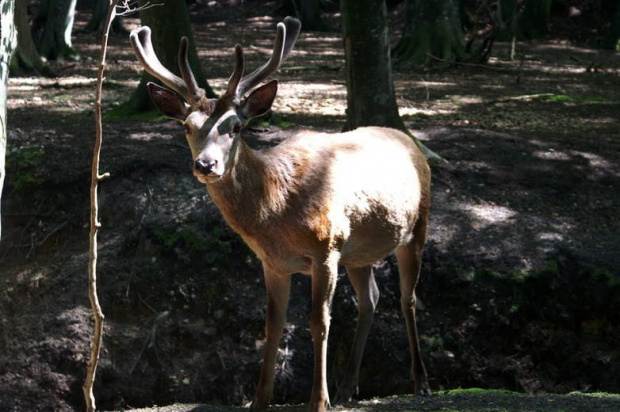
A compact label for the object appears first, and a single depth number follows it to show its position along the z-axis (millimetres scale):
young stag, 5152
